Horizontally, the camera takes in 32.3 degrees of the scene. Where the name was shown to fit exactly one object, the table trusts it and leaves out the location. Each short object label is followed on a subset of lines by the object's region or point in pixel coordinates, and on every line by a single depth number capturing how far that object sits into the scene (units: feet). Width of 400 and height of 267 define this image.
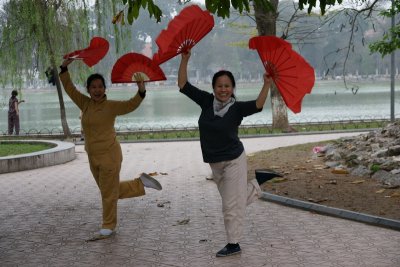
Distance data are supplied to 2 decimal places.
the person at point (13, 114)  72.37
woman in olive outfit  21.03
